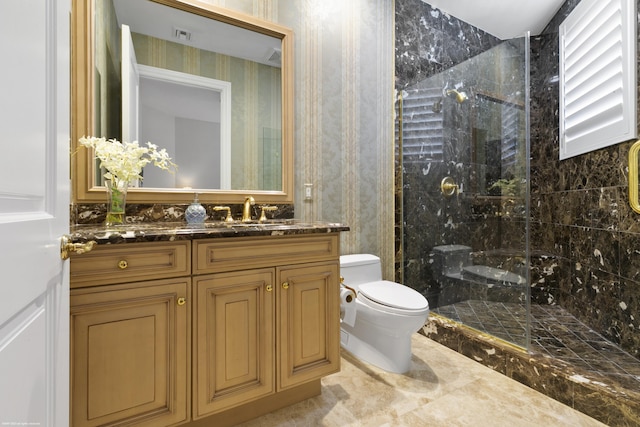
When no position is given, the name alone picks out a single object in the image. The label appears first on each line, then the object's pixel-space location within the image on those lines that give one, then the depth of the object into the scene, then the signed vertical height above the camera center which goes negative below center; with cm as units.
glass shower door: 216 +19
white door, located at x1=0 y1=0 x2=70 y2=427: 46 +0
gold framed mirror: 143 +59
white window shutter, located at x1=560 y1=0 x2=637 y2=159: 184 +94
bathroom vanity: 101 -42
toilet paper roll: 169 -53
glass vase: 142 +5
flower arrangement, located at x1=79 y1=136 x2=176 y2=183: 134 +24
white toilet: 168 -59
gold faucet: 175 +1
